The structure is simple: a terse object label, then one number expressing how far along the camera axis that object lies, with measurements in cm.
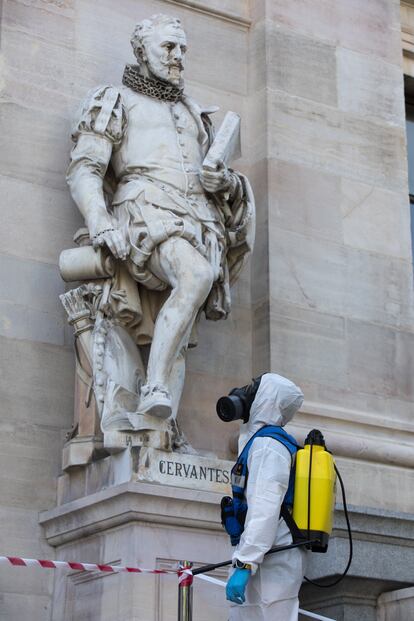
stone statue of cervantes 1357
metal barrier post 1162
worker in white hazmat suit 1049
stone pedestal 1253
